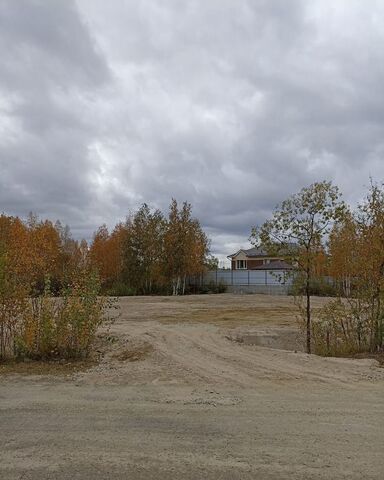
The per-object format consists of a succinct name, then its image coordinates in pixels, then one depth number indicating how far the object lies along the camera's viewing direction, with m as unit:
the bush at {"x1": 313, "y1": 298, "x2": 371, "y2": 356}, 12.62
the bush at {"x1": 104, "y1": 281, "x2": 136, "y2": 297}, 48.80
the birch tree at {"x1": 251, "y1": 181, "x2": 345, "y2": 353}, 13.62
